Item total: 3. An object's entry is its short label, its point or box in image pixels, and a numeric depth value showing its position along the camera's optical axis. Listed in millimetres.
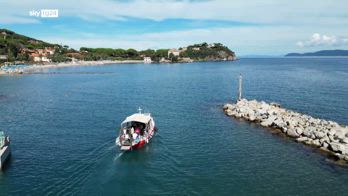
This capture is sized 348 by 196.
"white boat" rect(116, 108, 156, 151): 38281
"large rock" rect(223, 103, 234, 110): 63016
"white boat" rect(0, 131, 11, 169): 33750
